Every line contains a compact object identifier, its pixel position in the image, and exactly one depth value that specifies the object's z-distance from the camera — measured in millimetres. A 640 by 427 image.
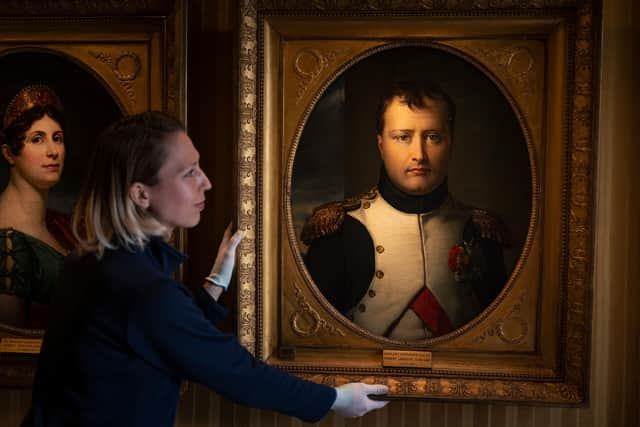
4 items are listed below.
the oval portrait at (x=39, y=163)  2283
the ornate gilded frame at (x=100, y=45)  2211
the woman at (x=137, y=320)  1495
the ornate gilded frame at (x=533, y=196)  2061
